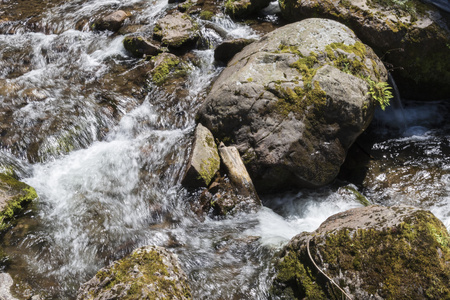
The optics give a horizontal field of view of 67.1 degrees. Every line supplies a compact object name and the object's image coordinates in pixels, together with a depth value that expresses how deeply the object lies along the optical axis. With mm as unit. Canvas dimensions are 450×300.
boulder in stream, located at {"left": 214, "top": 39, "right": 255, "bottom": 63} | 8882
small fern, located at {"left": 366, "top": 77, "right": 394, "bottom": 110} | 6414
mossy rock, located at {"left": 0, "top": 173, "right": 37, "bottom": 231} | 5469
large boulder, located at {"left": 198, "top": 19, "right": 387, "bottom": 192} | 6109
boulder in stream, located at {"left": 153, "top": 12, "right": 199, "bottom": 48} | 9828
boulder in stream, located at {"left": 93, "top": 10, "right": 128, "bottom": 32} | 11227
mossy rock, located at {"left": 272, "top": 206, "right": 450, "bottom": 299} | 3291
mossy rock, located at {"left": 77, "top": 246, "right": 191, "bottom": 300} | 3455
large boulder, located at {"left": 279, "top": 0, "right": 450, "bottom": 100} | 7676
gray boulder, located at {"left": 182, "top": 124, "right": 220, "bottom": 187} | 6020
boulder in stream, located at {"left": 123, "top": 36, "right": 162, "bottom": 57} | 9659
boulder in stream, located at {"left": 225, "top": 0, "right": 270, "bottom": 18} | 11070
